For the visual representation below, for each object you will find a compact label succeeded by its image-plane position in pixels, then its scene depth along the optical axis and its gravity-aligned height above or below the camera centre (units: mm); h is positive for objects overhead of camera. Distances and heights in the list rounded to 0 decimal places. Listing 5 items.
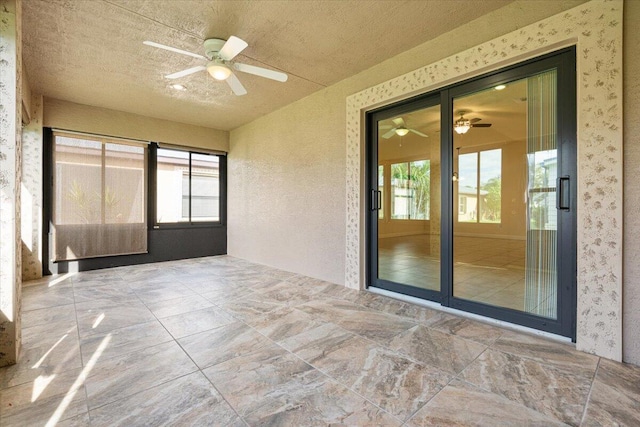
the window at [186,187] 5938 +545
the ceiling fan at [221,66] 2977 +1535
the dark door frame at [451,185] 2252 +265
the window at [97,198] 4840 +257
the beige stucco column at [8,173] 1942 +268
